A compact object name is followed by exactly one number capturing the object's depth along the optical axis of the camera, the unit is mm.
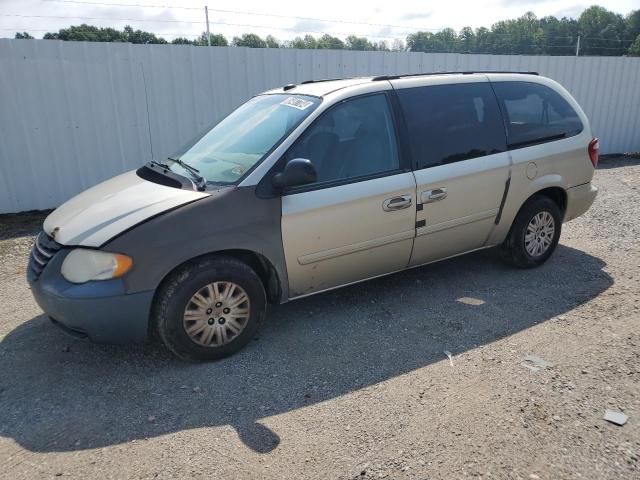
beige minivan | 3330
